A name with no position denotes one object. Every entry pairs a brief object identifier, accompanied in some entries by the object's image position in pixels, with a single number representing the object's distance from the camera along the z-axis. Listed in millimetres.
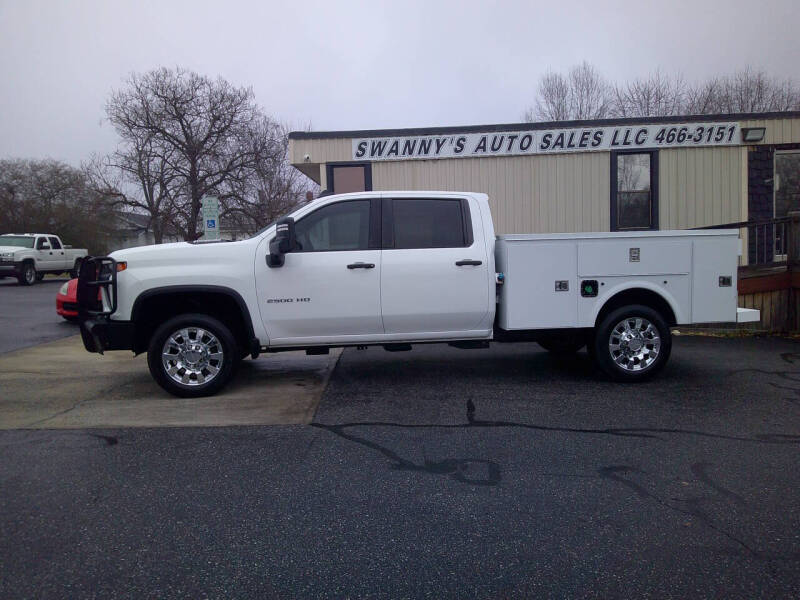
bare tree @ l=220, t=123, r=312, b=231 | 38469
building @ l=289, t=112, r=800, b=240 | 14102
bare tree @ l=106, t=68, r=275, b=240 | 38844
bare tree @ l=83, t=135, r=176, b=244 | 39594
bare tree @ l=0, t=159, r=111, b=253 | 41000
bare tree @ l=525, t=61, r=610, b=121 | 36278
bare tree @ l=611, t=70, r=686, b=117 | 33094
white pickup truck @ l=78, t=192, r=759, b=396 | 6594
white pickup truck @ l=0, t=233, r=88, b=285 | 25375
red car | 12070
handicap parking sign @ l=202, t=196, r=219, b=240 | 13422
